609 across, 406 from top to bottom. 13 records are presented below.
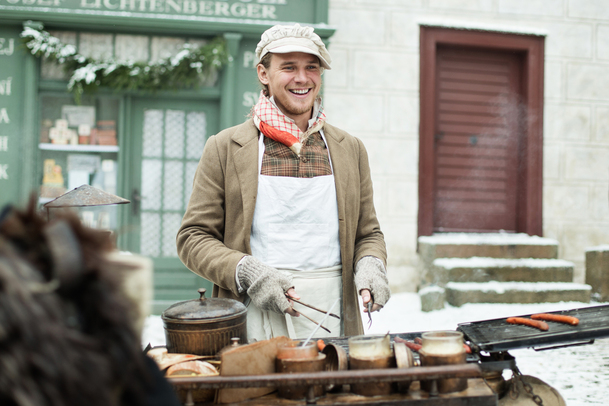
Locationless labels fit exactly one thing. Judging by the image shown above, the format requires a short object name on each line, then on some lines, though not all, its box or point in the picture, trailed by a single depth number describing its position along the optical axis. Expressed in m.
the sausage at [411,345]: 1.71
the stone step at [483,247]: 5.87
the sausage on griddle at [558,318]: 1.77
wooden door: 6.35
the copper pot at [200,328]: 1.62
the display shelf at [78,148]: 5.62
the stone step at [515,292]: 5.44
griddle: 1.63
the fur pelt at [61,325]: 0.70
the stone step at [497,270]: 5.64
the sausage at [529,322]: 1.74
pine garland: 5.37
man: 2.17
